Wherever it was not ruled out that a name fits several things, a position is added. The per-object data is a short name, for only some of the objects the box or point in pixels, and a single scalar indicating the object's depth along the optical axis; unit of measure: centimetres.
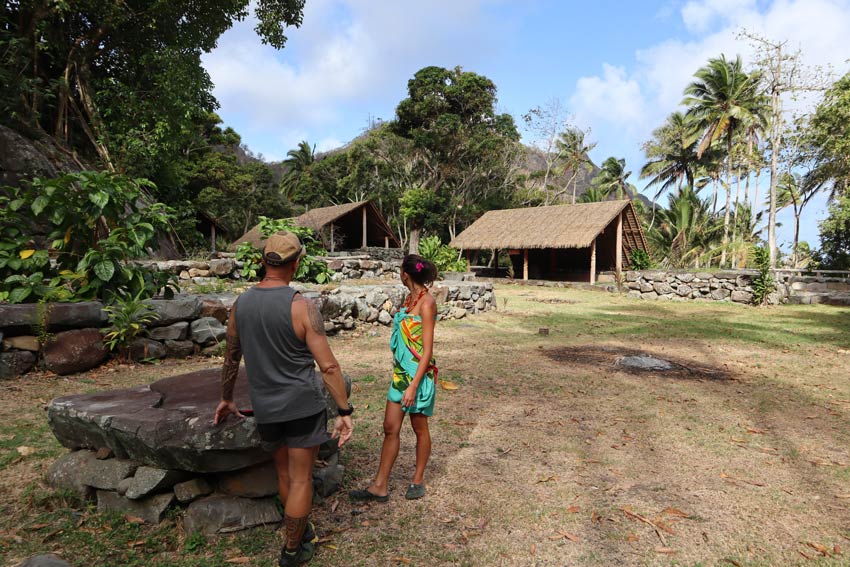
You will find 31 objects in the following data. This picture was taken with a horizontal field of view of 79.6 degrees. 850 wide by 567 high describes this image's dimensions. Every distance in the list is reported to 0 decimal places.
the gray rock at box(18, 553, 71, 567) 221
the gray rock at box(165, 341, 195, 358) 673
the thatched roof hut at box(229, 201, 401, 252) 2719
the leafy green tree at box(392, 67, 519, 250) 3331
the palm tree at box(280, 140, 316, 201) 5044
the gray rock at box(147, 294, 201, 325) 664
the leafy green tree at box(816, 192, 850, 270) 2131
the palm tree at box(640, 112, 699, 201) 3753
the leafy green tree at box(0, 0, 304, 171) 1397
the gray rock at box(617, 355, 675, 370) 716
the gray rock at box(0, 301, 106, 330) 555
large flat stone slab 258
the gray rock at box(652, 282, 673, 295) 1989
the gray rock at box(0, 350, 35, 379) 558
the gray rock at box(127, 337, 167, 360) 638
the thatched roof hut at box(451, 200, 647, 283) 2367
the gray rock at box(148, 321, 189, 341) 667
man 228
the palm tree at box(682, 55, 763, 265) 2997
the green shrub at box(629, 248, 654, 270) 2498
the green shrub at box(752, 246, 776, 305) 1655
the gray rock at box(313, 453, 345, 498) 321
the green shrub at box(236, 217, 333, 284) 1143
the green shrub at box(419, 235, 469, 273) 1995
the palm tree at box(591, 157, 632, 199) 4412
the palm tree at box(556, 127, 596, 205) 4044
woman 302
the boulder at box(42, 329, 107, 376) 574
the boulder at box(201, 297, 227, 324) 730
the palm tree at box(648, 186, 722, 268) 2681
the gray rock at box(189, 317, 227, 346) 704
